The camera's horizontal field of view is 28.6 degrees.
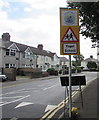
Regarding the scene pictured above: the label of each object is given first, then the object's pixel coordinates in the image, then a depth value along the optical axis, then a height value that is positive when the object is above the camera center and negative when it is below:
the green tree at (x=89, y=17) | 10.49 +3.02
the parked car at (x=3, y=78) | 25.99 -1.47
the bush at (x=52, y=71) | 47.25 -1.01
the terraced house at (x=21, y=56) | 39.44 +2.79
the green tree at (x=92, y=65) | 99.03 +0.90
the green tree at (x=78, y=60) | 103.27 +3.97
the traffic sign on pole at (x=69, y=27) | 6.67 +1.37
